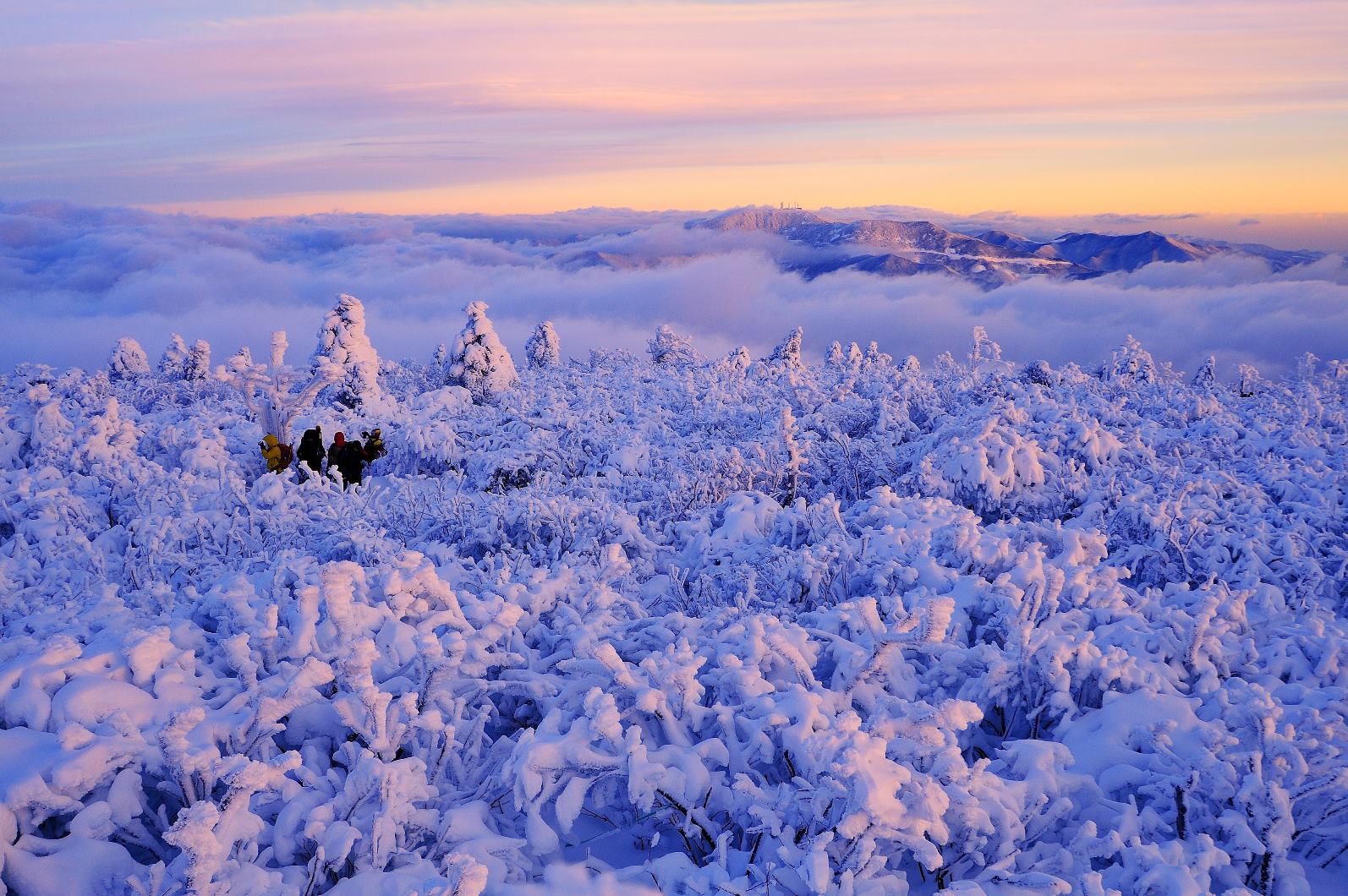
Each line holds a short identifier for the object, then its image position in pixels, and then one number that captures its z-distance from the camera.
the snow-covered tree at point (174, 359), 29.75
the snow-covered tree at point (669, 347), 30.89
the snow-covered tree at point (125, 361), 29.19
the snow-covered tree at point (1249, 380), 20.38
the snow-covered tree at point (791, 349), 31.79
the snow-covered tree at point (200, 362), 29.48
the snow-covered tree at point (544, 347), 34.94
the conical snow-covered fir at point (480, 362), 22.89
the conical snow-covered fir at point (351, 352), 21.12
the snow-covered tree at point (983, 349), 23.48
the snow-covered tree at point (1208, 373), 24.81
